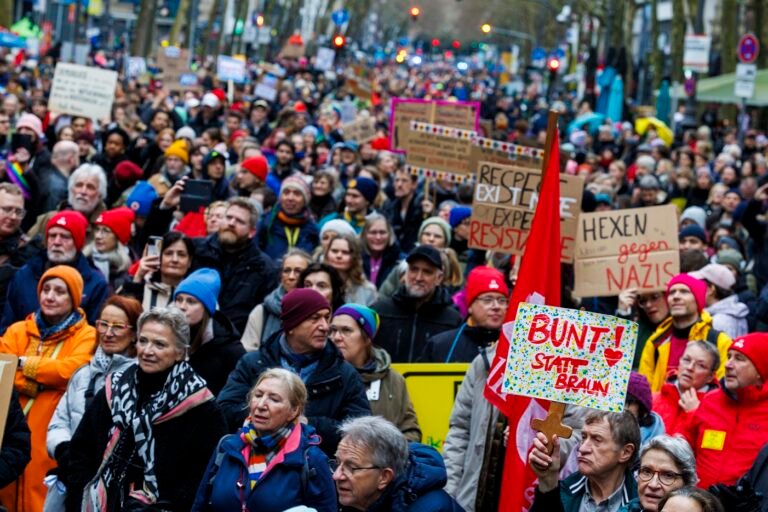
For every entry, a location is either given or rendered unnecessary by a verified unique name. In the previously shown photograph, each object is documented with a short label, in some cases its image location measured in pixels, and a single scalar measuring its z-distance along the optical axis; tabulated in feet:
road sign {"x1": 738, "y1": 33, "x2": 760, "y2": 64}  114.58
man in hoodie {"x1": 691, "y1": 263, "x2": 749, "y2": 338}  50.64
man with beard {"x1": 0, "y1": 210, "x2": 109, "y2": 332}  44.72
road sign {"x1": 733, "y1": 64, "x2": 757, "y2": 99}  115.65
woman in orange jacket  37.18
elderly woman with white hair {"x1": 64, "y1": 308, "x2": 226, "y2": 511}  30.74
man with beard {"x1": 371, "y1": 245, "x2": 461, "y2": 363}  46.64
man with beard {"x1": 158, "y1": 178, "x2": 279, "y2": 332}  48.52
